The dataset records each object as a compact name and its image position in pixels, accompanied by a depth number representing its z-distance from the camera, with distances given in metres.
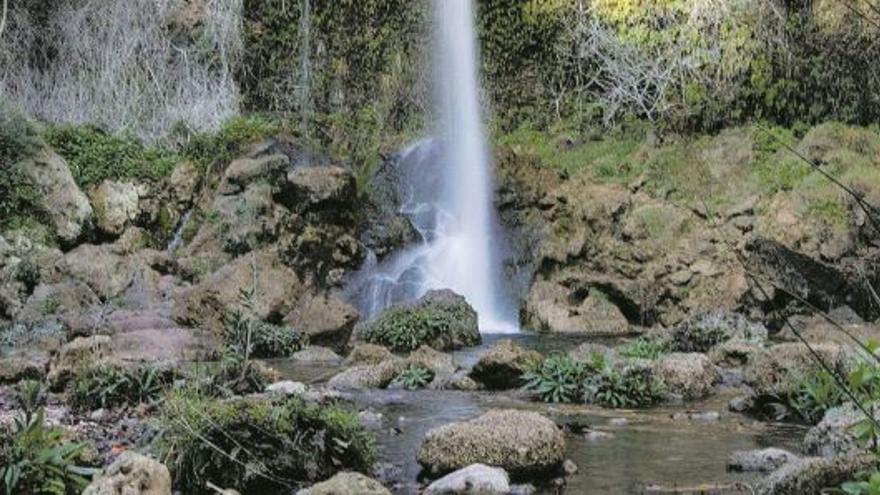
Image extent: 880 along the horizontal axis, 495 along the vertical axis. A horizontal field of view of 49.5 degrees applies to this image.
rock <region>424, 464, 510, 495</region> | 6.01
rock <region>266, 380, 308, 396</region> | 8.86
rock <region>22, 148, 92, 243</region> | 18.45
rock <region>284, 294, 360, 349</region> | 14.98
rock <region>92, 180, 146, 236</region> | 19.39
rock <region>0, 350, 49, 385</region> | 10.26
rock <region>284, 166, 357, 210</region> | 18.59
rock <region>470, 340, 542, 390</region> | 10.95
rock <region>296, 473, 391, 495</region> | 5.28
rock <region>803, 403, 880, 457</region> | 6.88
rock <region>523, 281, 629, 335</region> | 16.92
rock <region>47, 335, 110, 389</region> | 9.77
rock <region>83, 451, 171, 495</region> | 5.03
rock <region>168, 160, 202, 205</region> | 20.39
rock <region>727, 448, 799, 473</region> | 6.72
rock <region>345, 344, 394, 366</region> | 12.49
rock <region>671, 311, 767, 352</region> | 13.46
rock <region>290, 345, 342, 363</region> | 13.68
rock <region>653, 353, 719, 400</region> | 10.25
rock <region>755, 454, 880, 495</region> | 5.30
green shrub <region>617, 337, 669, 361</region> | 12.30
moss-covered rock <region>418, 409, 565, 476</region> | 6.45
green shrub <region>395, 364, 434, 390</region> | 10.81
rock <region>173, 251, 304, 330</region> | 14.70
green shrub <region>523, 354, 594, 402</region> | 10.10
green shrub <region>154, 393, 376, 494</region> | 5.93
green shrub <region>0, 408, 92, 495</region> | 5.24
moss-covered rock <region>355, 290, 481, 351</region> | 14.77
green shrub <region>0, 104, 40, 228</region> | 18.27
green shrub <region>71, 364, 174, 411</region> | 8.63
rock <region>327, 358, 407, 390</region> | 10.80
